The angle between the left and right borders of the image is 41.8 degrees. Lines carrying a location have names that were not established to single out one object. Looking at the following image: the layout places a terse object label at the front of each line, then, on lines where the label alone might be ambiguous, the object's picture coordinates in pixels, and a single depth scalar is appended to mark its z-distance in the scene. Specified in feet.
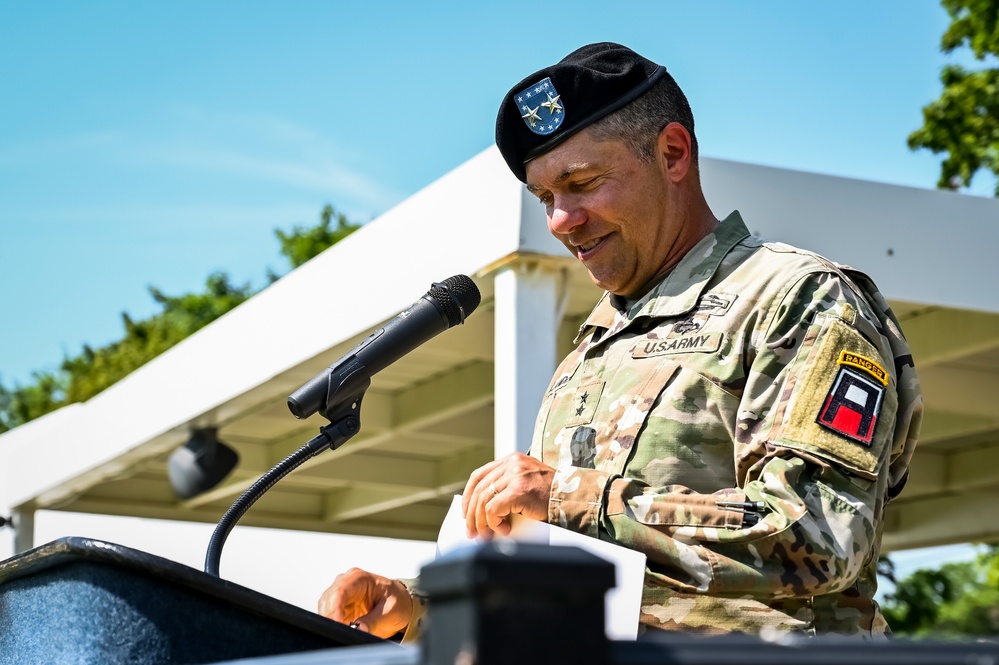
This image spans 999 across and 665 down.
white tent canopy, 15.58
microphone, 7.00
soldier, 6.15
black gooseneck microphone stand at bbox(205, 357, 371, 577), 6.87
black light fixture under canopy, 24.52
